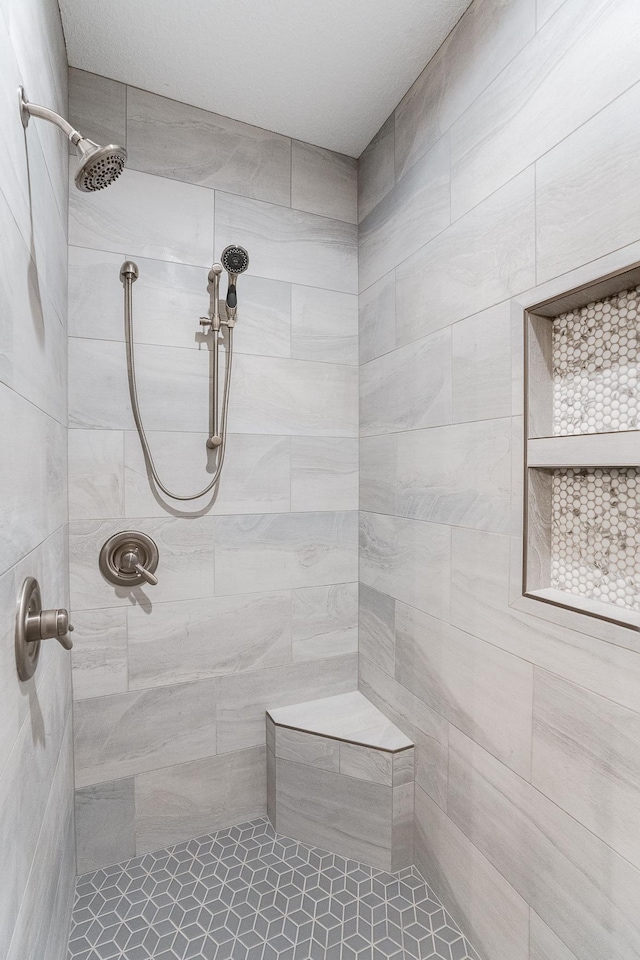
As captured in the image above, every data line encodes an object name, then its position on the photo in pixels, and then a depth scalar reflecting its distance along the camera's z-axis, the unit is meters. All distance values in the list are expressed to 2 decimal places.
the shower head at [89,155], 0.86
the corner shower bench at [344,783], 1.57
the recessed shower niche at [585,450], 0.98
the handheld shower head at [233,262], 1.64
